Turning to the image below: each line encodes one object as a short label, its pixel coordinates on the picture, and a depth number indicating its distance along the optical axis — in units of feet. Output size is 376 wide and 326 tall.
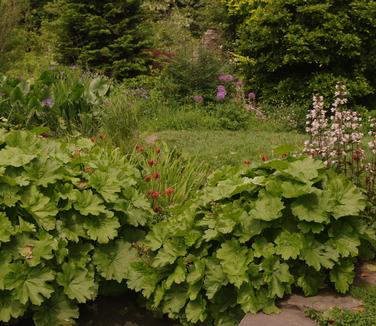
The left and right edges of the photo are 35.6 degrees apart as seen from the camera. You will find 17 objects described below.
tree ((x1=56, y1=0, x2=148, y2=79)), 39.29
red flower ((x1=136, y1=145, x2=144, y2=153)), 17.29
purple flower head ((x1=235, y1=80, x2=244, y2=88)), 34.14
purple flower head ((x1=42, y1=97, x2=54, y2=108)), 23.92
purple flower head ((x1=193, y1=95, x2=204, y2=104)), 31.09
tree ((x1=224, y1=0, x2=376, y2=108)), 31.07
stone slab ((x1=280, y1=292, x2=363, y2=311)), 10.77
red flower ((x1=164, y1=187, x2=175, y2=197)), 14.59
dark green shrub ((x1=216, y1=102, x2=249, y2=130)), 29.07
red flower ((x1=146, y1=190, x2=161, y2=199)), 14.29
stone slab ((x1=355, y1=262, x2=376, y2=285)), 11.69
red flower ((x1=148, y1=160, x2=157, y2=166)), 15.88
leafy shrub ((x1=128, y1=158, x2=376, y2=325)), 11.08
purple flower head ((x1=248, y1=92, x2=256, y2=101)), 32.63
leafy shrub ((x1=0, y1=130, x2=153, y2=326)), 11.49
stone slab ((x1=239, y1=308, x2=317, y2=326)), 10.35
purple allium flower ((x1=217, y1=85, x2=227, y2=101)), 31.19
